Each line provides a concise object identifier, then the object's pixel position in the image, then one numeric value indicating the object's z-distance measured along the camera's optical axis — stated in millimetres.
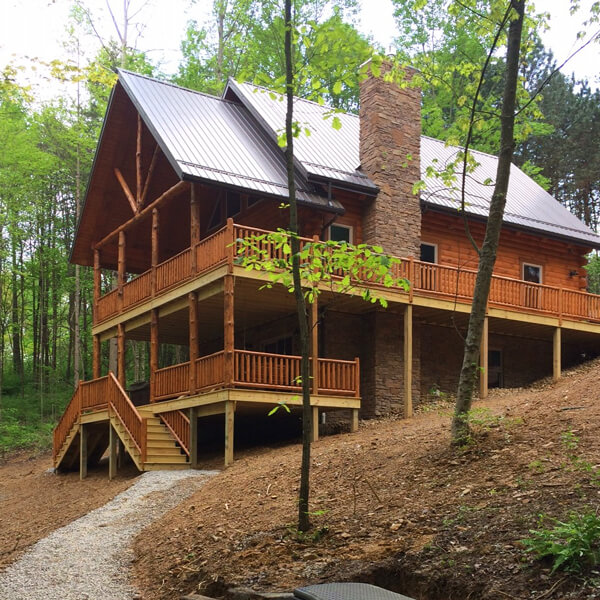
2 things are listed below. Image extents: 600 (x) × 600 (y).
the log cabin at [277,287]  17734
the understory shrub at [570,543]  5945
